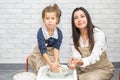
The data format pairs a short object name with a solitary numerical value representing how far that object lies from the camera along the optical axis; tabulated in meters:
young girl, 2.14
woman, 2.13
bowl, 1.85
